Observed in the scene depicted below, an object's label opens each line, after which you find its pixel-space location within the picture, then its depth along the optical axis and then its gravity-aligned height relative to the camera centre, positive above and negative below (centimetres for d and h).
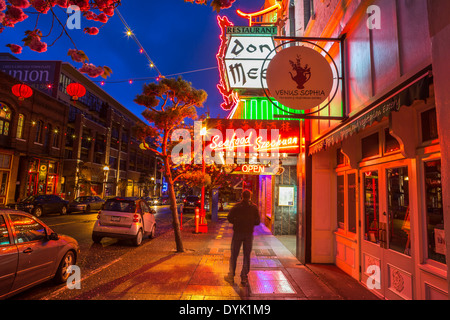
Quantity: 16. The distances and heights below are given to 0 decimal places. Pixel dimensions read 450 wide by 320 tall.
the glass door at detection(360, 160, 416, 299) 409 -57
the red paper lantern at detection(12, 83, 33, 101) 777 +290
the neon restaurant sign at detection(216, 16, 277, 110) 822 +437
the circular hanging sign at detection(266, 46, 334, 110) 493 +217
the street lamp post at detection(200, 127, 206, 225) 1274 -66
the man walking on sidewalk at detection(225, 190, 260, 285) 554 -72
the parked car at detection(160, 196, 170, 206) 4022 -168
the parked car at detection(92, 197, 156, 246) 890 -110
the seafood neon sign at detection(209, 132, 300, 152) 758 +147
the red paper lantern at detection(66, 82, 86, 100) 747 +280
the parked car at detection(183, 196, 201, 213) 2355 -106
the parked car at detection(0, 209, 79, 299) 387 -111
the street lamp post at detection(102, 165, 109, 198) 3620 -23
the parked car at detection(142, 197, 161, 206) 3455 -158
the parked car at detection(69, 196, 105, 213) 1997 -126
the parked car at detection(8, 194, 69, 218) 1630 -117
